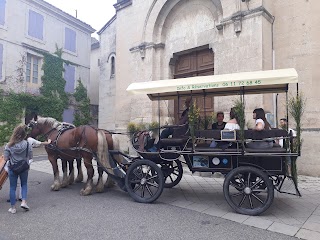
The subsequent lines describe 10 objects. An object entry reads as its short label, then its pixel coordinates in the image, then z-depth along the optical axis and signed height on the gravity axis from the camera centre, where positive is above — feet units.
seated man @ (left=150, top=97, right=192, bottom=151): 16.55 -0.16
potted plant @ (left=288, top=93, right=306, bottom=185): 13.70 +0.35
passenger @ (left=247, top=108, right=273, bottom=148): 14.33 -0.13
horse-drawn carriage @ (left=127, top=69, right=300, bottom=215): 13.60 -1.51
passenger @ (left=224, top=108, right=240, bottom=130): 14.71 +0.04
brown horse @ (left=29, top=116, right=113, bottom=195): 17.72 -1.42
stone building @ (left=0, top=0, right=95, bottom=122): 49.31 +18.08
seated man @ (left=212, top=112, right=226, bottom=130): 18.35 +0.12
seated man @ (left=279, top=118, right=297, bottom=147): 14.14 -0.55
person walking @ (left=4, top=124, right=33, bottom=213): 14.12 -1.86
